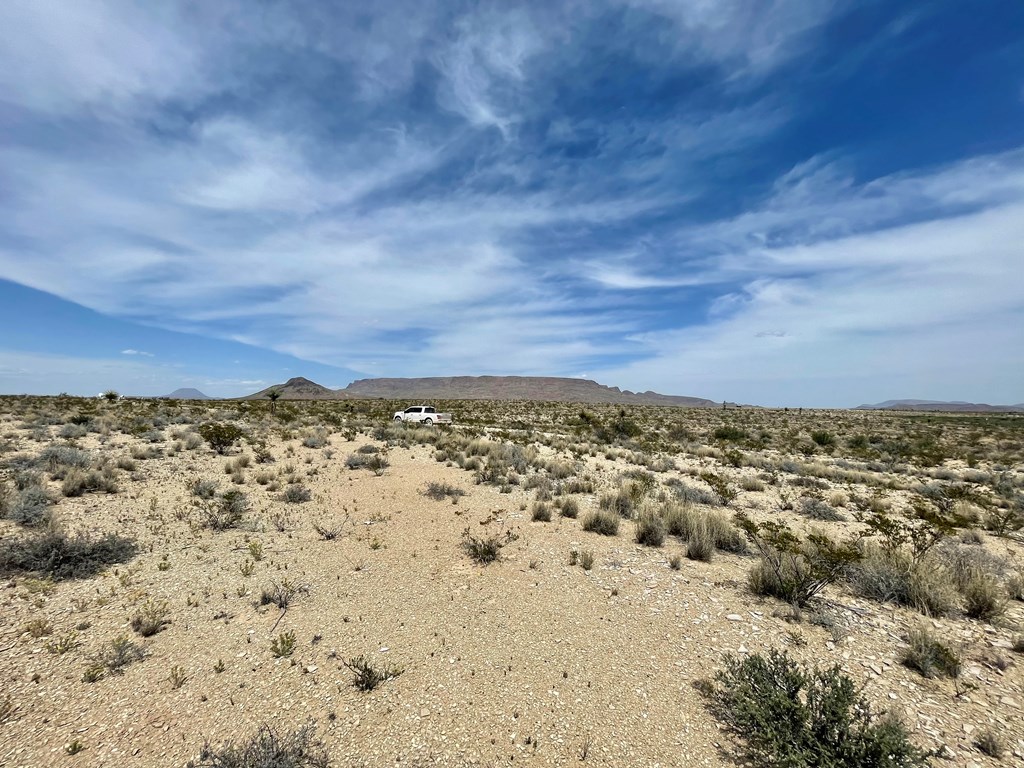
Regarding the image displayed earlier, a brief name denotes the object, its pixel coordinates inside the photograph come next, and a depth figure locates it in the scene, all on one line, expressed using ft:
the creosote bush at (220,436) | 55.52
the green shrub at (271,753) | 11.94
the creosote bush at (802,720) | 11.72
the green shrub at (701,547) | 27.37
